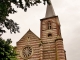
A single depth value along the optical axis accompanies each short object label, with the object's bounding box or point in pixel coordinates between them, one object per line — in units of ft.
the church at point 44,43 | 71.87
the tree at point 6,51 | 31.97
